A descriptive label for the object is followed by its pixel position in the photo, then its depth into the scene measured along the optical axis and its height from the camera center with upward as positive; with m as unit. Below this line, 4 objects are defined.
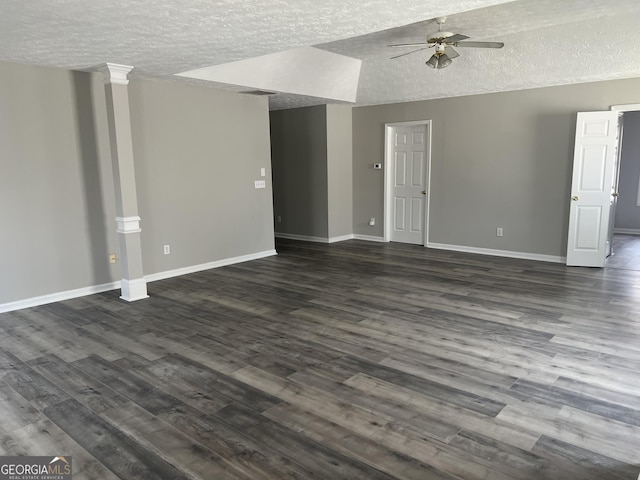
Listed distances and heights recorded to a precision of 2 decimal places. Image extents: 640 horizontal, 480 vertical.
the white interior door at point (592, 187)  5.76 -0.33
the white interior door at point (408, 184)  7.66 -0.32
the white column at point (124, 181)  4.57 -0.11
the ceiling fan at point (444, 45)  4.74 +1.30
